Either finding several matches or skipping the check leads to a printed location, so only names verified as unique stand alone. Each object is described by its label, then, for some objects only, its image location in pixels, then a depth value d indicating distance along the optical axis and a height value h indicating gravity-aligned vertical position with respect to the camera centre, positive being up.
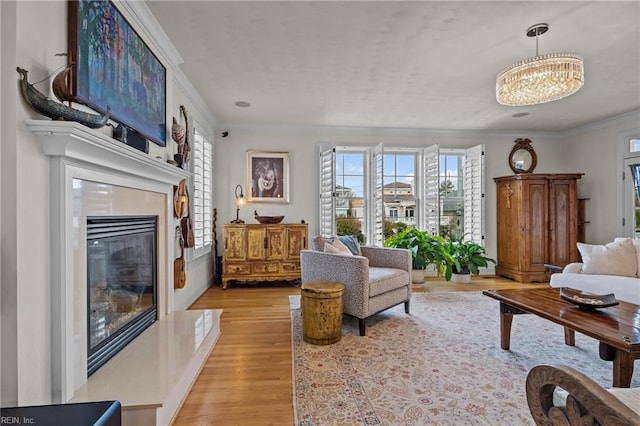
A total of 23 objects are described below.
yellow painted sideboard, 4.27 -0.52
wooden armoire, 4.65 -0.15
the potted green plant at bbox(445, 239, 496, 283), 4.63 -0.72
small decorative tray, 1.99 -0.60
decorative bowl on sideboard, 4.41 -0.05
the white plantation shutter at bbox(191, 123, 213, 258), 3.64 +0.31
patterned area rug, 1.62 -1.07
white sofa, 2.84 -0.60
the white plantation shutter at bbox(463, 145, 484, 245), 4.98 +0.32
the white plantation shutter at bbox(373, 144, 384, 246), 4.61 +0.30
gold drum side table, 2.45 -0.81
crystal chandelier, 2.15 +1.00
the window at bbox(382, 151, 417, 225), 5.29 +0.53
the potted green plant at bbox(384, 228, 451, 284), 4.37 -0.51
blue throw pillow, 3.41 -0.34
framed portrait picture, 4.82 +0.62
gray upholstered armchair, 2.65 -0.60
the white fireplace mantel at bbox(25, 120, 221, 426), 1.33 -0.35
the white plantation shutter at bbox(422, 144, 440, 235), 4.82 +0.41
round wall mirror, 5.30 +0.99
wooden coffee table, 1.56 -0.66
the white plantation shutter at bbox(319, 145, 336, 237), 4.64 +0.40
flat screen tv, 1.50 +0.90
